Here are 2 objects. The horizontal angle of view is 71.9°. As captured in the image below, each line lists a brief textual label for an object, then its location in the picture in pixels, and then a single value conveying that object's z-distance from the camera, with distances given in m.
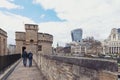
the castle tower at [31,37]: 21.29
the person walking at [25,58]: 8.24
